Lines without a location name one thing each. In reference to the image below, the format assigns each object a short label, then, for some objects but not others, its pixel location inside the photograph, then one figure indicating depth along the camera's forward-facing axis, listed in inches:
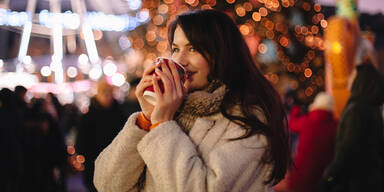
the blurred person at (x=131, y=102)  243.4
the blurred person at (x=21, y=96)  203.0
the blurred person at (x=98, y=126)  197.9
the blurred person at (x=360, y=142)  140.3
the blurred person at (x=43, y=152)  199.3
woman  59.4
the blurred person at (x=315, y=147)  173.9
